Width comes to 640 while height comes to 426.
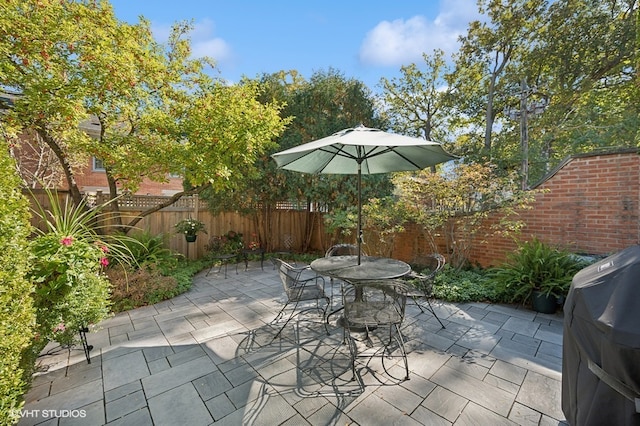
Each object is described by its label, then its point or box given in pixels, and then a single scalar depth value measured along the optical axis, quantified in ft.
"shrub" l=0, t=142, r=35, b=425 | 4.72
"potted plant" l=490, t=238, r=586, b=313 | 11.80
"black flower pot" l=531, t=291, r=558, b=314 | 11.80
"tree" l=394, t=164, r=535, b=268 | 14.73
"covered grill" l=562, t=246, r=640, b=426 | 3.72
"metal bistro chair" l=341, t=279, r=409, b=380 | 8.16
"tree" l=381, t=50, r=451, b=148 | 36.47
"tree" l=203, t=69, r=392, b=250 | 22.91
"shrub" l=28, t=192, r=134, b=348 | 6.94
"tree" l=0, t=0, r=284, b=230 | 11.07
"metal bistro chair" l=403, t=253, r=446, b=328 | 10.67
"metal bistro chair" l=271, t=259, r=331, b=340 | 10.29
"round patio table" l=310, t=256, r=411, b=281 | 9.34
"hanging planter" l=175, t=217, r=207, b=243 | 20.67
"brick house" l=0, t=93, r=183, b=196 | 24.21
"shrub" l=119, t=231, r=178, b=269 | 16.57
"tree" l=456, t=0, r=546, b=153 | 27.04
